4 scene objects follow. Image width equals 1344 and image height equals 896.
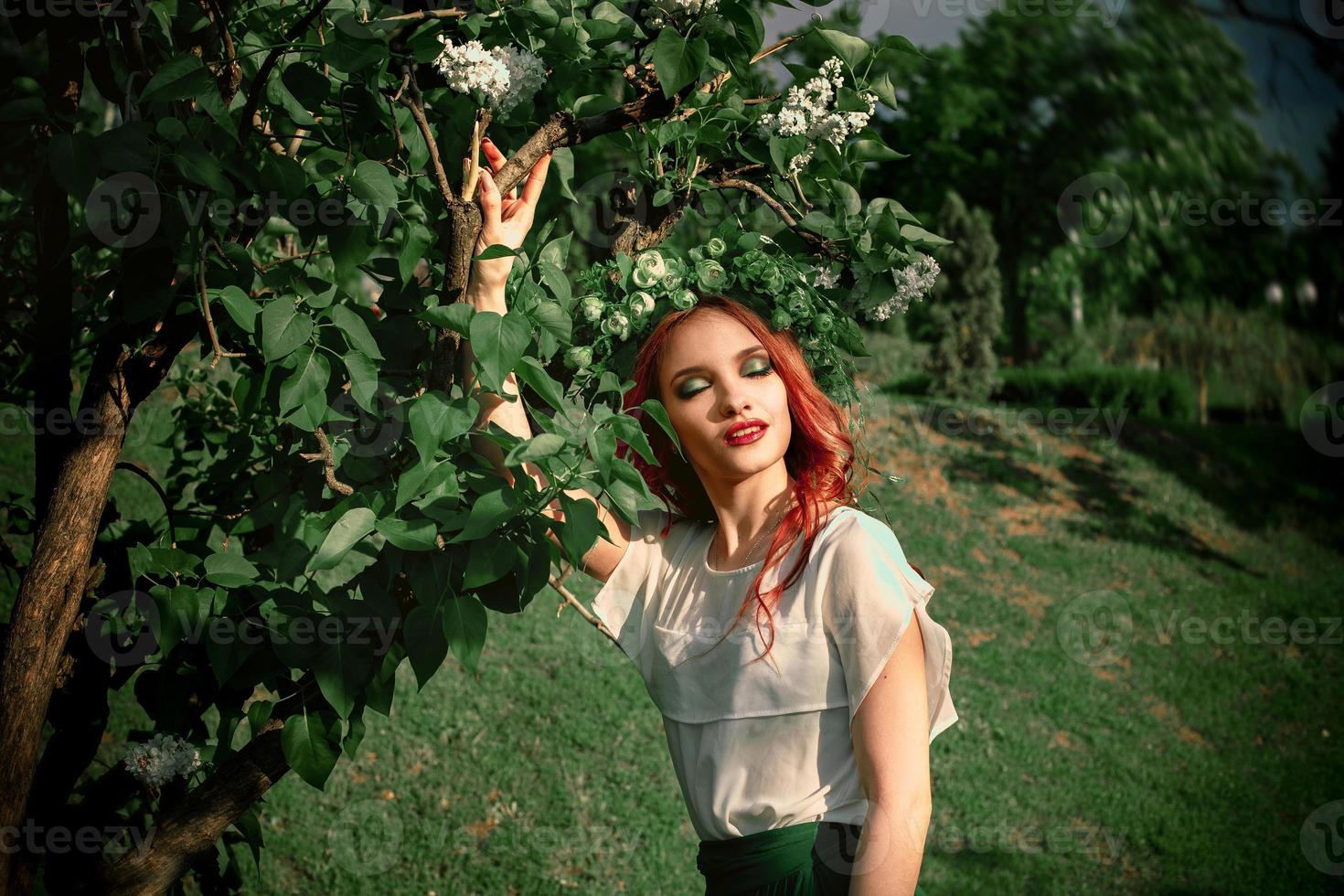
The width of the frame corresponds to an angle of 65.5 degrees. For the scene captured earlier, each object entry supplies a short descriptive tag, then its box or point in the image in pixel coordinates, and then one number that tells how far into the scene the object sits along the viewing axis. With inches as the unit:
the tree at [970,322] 518.0
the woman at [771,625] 70.1
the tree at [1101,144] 641.0
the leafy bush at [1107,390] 591.2
